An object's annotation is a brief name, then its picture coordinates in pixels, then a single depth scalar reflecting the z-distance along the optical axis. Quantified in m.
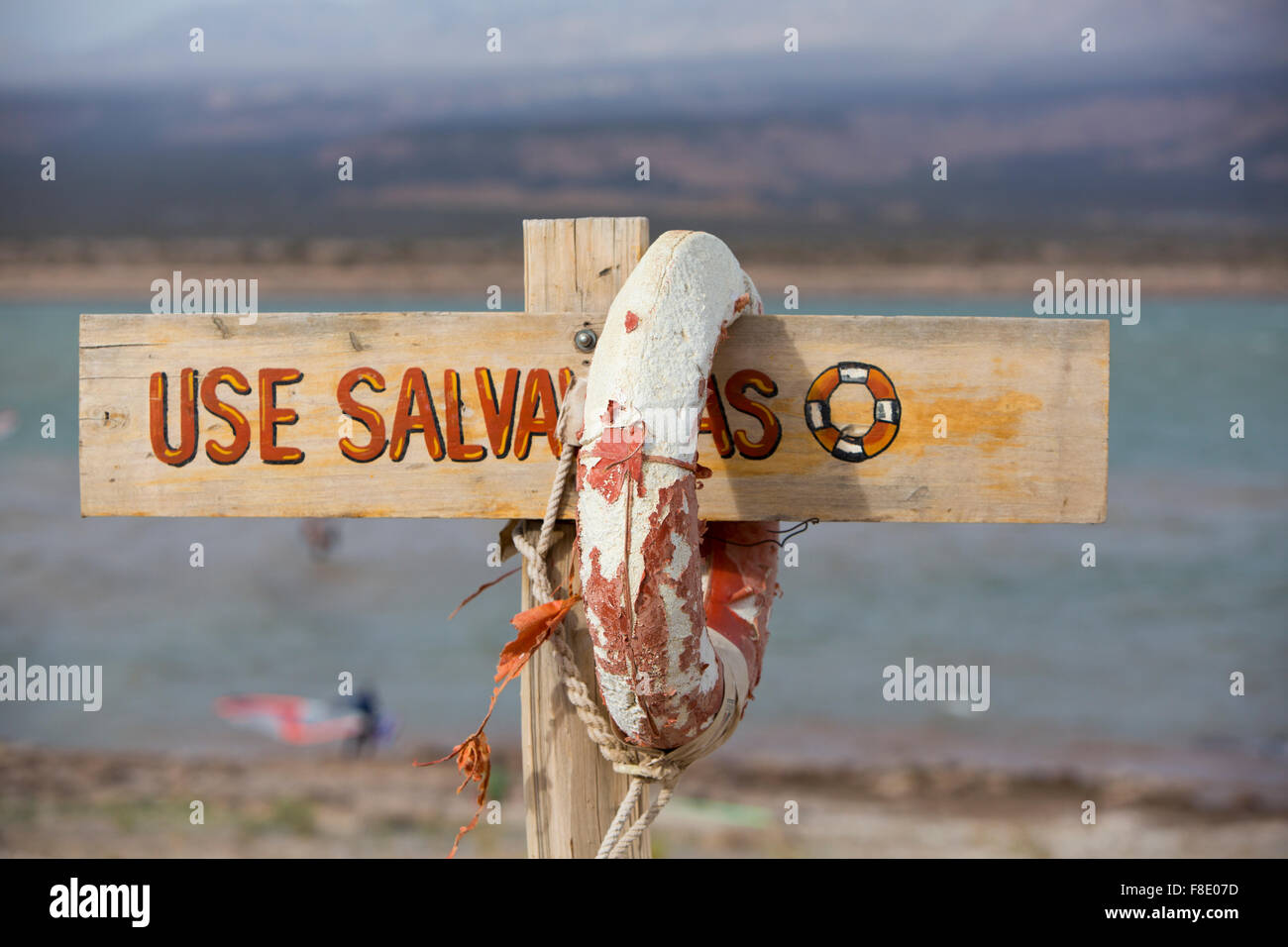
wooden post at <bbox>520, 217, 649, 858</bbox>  1.79
